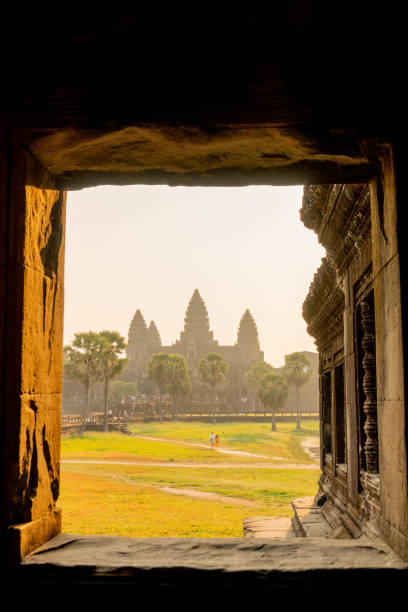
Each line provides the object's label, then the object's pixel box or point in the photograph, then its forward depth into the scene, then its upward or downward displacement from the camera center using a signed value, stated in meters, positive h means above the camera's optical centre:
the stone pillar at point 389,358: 2.71 +0.09
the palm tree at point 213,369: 69.62 +0.86
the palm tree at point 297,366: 59.84 +1.04
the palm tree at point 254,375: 81.88 +0.14
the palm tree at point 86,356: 49.72 +1.82
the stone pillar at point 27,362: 2.85 +0.08
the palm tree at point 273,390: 58.03 -1.44
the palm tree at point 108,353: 49.81 +2.05
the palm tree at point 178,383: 68.69 -0.82
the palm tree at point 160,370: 68.19 +0.74
